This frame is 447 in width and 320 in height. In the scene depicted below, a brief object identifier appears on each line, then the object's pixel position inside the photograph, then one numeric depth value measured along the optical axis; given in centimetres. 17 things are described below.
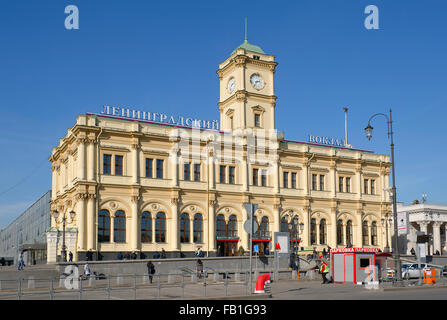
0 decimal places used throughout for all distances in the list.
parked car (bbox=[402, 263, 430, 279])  4178
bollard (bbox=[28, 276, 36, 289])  2790
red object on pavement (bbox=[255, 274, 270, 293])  2480
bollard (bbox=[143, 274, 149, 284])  3550
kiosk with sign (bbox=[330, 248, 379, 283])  3525
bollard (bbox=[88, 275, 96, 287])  2992
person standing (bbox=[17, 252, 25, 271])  4356
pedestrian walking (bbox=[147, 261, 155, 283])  3804
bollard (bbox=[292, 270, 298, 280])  3897
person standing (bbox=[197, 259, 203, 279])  3955
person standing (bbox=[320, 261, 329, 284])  3475
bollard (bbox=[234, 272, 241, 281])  3637
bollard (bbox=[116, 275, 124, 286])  3265
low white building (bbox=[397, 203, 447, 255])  7773
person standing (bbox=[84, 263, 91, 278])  3833
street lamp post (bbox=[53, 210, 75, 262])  4238
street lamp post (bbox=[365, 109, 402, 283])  3205
